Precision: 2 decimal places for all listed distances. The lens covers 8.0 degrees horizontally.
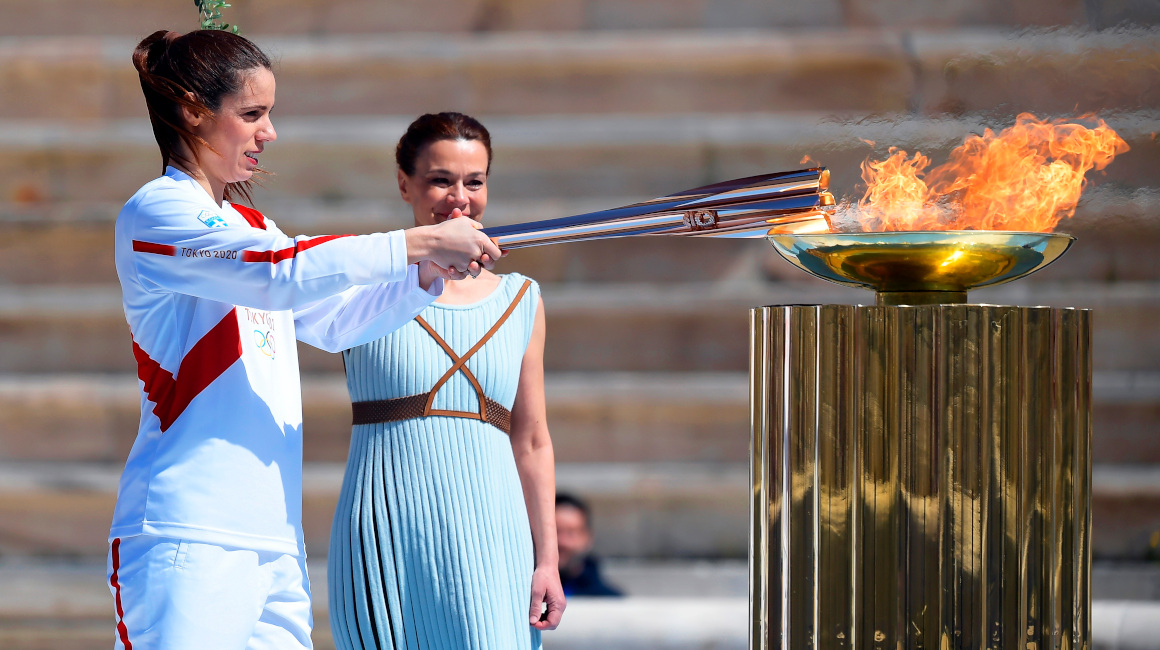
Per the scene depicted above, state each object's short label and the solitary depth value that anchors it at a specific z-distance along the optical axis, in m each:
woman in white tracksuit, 11.82
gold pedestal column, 11.76
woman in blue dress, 12.26
